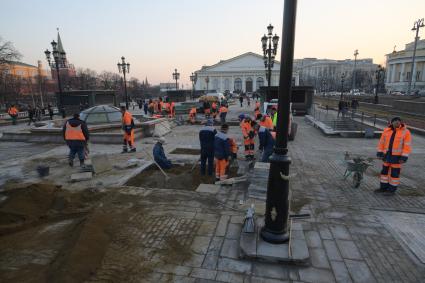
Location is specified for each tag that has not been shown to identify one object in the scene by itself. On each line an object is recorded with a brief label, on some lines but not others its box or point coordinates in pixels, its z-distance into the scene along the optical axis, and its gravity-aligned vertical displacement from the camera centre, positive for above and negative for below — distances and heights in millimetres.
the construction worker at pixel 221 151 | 6969 -1498
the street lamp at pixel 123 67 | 28197 +2795
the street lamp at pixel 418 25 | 35184 +8776
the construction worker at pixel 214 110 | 21150 -1352
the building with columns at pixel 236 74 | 98606 +6908
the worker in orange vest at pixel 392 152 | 6160 -1356
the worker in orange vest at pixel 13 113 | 21395 -1646
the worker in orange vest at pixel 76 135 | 8547 -1322
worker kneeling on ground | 8141 -1905
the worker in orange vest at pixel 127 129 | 10660 -1425
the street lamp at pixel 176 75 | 44278 +2835
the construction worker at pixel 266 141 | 7916 -1400
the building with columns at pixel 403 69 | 69000 +6421
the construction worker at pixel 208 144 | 7574 -1433
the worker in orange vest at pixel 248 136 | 8945 -1425
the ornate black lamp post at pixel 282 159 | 3781 -969
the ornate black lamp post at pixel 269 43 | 17372 +3350
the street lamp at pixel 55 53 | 21141 +3170
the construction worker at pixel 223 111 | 18312 -1224
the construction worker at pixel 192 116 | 20641 -1811
